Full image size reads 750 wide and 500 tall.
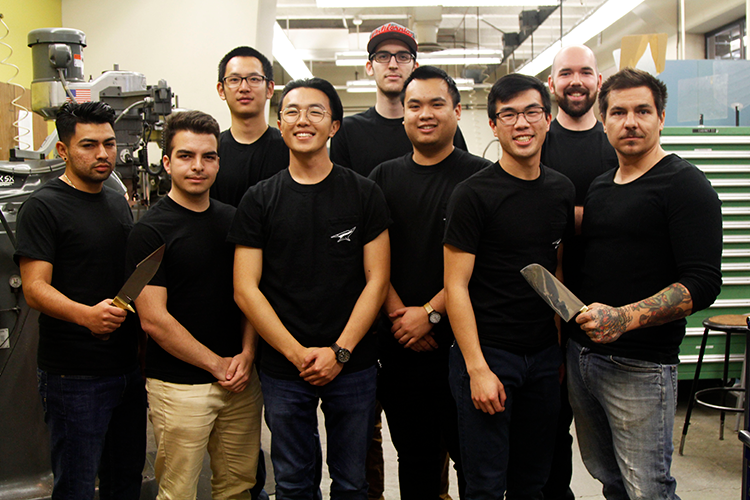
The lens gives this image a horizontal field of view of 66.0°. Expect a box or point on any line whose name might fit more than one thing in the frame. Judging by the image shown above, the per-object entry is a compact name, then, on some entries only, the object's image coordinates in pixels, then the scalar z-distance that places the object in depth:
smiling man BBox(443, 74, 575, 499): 1.64
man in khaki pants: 1.72
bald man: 2.04
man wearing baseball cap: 2.17
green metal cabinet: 3.65
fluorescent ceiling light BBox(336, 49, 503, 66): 7.58
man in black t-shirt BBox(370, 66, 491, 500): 1.86
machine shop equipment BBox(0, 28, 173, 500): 2.24
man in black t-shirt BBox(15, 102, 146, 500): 1.78
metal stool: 3.23
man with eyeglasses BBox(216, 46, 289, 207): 2.07
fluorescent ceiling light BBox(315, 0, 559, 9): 5.40
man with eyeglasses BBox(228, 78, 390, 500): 1.69
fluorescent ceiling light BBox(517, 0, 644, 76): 5.41
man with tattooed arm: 1.52
